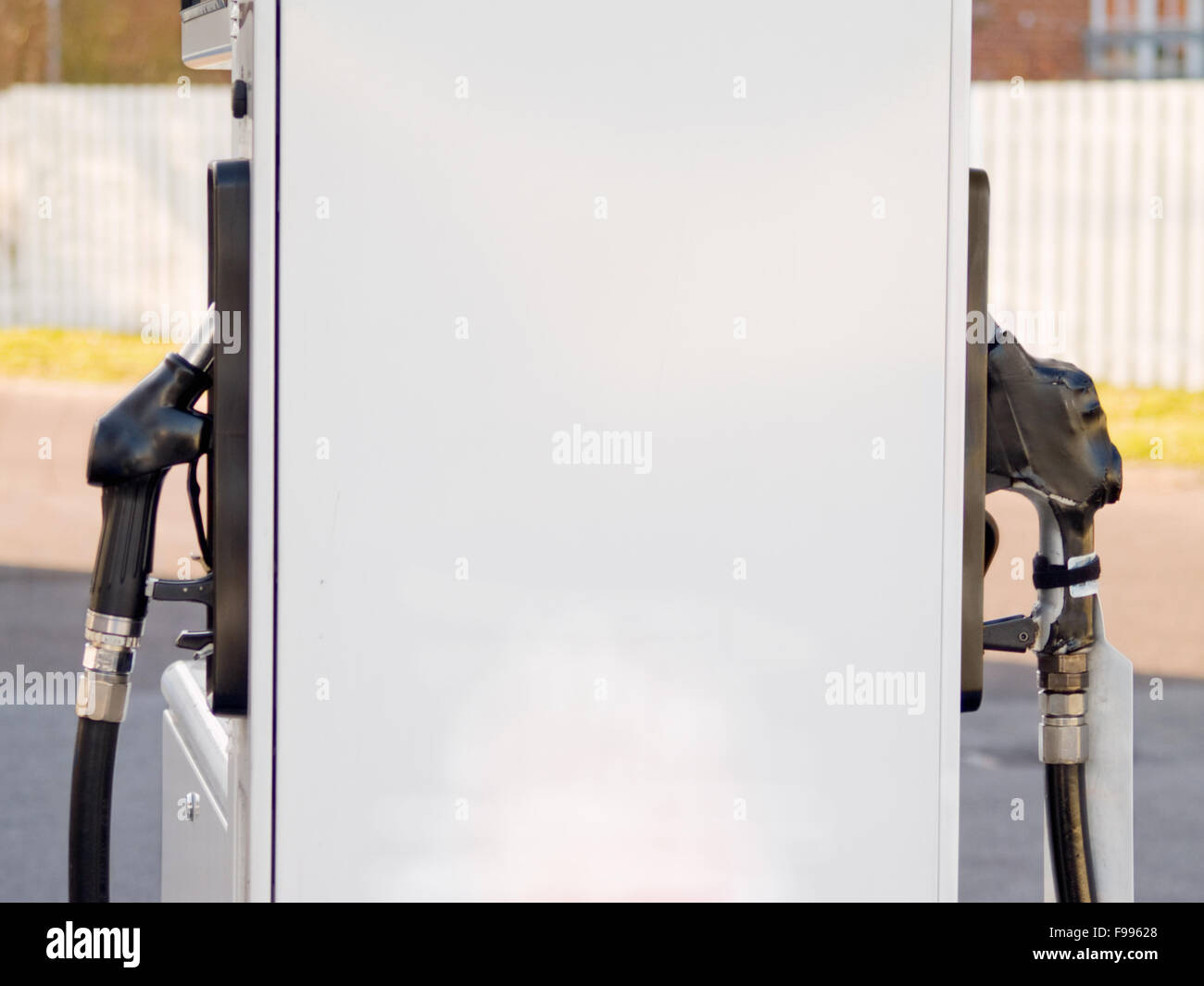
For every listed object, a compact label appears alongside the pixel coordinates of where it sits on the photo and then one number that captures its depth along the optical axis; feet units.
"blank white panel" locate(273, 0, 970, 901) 8.11
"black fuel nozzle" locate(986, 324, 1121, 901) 8.78
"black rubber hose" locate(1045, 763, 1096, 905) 9.13
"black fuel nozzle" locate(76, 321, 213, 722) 8.67
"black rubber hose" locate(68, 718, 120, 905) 9.12
